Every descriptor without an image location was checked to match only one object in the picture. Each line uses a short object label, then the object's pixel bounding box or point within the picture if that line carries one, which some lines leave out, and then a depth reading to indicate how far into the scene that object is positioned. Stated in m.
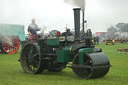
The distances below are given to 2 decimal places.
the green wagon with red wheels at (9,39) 18.29
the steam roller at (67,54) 7.54
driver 10.85
